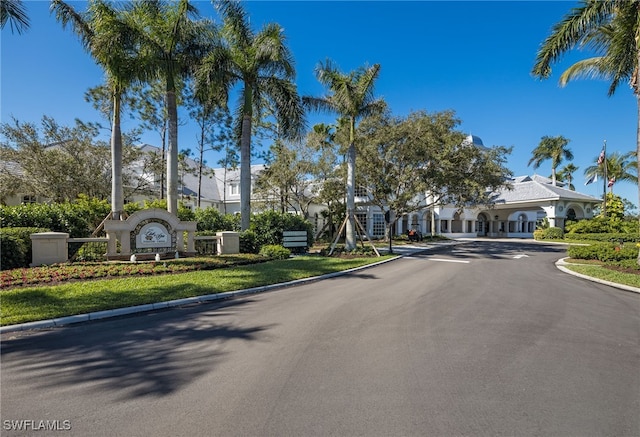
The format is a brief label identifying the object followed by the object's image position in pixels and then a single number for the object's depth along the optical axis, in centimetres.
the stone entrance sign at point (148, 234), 1168
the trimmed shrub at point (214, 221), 1633
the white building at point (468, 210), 3234
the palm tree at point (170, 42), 1278
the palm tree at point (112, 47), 1185
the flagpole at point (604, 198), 3359
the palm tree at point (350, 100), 1658
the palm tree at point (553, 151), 4431
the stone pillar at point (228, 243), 1409
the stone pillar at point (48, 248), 1009
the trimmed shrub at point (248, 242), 1513
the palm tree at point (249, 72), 1404
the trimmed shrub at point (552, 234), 3272
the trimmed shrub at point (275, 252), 1428
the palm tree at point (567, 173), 5509
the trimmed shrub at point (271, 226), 1672
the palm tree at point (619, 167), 3738
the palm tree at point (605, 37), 1145
